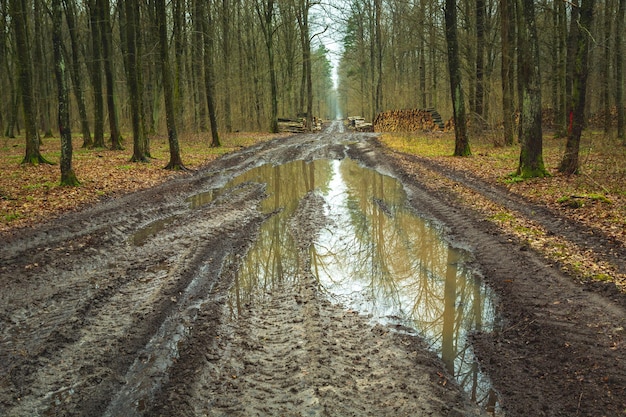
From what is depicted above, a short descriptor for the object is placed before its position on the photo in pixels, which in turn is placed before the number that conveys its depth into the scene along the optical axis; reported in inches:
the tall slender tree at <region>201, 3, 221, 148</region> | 917.8
